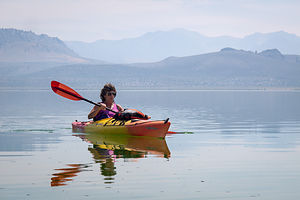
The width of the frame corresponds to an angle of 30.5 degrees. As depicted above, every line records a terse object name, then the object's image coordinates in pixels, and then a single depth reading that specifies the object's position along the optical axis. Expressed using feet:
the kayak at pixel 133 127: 66.03
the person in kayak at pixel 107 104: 67.97
